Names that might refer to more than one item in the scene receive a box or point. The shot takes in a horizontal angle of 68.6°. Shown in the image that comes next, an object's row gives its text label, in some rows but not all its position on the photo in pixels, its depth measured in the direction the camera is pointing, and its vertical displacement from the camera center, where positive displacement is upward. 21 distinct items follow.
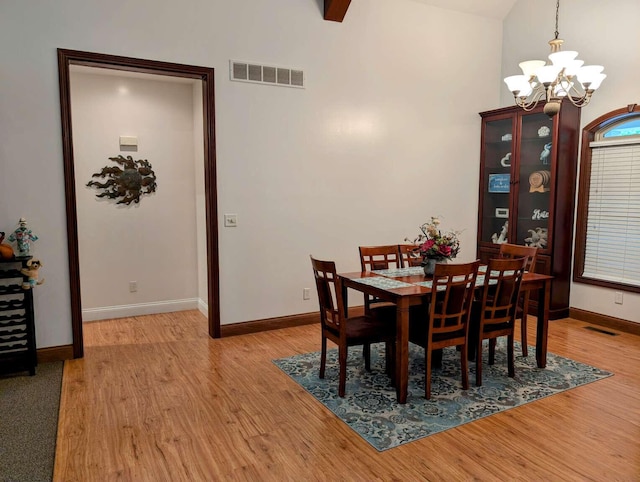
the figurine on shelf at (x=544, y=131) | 5.17 +0.83
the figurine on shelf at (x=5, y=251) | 3.46 -0.37
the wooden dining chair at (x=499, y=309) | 3.28 -0.76
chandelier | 3.27 +0.94
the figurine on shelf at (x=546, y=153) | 5.16 +0.59
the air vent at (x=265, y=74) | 4.39 +1.25
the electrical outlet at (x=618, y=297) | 4.81 -0.93
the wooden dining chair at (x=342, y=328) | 3.16 -0.88
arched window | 4.67 +0.04
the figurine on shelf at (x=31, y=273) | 3.50 -0.53
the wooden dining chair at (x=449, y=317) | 3.04 -0.75
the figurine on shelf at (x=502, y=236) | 5.69 -0.37
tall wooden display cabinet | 5.06 +0.23
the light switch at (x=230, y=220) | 4.48 -0.16
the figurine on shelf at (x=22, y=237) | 3.58 -0.28
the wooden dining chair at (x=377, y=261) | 4.01 -0.49
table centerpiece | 3.57 -0.33
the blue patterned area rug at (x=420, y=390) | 2.85 -1.31
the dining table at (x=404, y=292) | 3.06 -0.60
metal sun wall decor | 5.12 +0.25
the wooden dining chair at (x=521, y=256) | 3.81 -0.45
